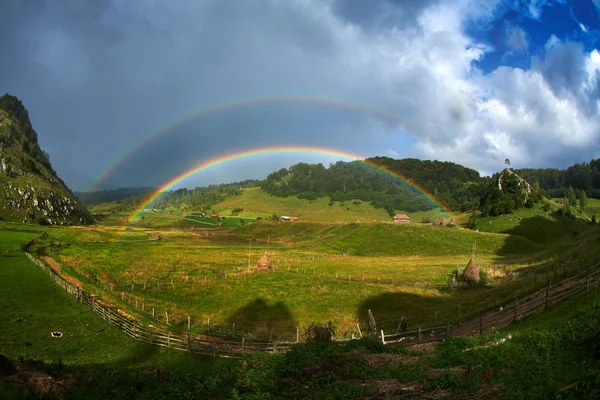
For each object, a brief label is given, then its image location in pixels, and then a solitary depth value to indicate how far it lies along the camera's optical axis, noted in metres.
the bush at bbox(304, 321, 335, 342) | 19.22
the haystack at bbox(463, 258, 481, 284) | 50.00
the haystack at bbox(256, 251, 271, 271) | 60.34
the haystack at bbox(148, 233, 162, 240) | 129.31
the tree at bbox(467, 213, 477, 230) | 132.75
